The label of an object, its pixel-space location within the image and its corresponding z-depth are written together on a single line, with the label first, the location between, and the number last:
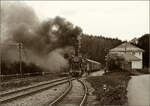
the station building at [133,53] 76.17
